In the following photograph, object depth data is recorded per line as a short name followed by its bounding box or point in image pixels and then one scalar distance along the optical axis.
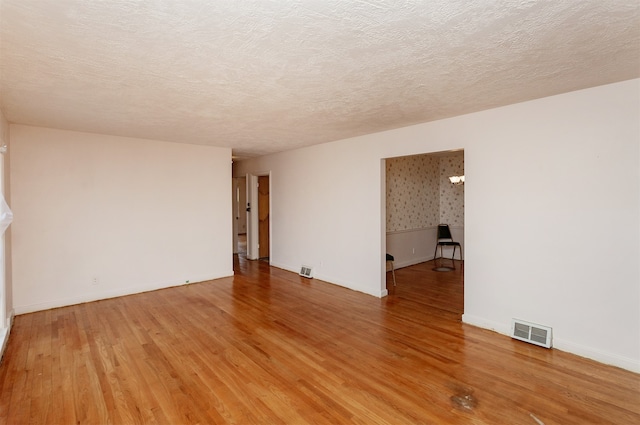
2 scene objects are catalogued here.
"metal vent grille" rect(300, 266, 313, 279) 5.82
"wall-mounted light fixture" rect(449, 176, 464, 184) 6.38
